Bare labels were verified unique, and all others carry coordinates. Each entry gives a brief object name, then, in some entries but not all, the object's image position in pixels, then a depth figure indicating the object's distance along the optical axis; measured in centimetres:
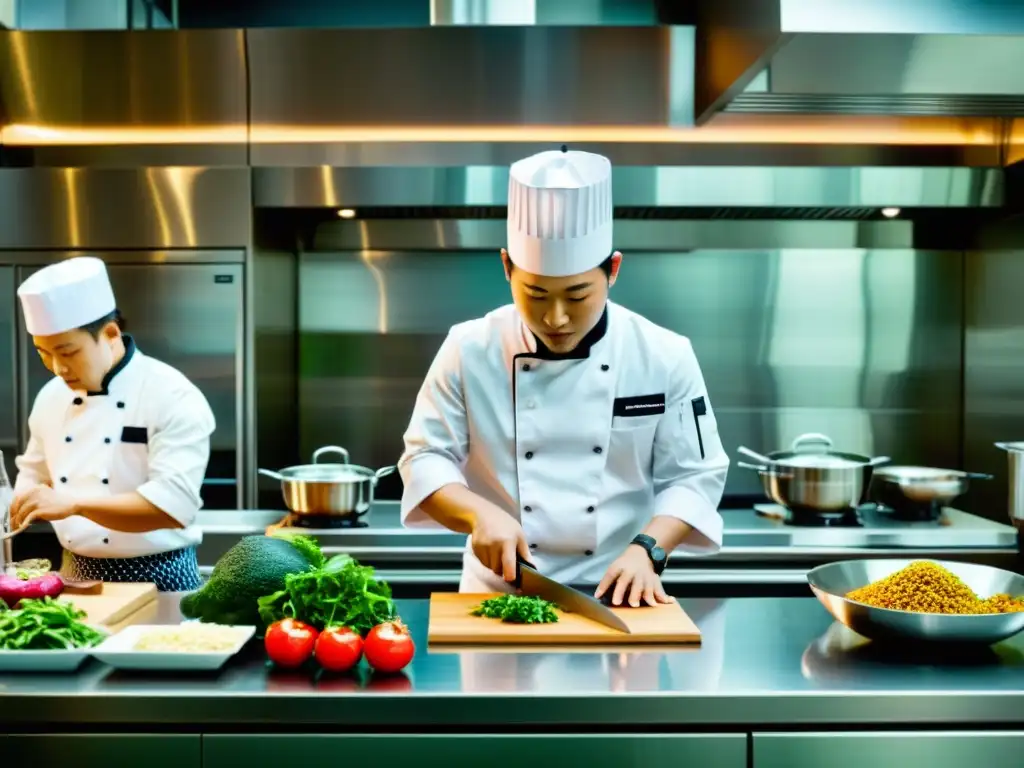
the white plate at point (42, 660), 145
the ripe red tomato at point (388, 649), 143
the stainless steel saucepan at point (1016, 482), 302
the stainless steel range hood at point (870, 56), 237
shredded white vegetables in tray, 145
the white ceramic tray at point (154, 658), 143
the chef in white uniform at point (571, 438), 194
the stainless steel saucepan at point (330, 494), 317
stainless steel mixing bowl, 151
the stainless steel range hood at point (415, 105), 364
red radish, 171
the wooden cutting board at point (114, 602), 172
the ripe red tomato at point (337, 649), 143
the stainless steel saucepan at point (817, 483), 324
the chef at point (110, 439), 237
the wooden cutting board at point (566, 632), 159
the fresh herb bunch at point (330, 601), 151
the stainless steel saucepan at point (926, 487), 332
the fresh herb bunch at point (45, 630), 147
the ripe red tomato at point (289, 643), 144
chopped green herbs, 165
